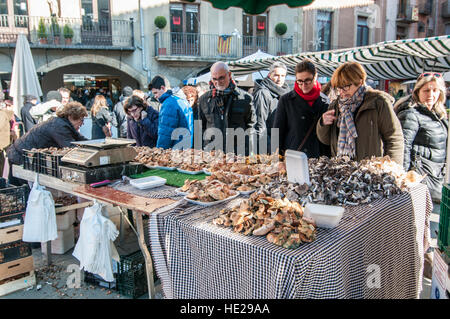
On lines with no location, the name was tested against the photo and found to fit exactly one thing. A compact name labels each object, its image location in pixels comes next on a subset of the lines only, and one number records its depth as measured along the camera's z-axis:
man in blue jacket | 4.27
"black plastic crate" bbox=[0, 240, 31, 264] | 3.08
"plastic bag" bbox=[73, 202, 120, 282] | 2.70
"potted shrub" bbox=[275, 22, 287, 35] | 16.58
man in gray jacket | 4.37
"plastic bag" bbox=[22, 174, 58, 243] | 3.16
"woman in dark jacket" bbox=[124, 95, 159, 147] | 4.47
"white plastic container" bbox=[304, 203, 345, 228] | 1.76
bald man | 3.92
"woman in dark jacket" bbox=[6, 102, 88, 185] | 3.67
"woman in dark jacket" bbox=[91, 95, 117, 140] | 6.79
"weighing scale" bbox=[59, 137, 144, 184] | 2.83
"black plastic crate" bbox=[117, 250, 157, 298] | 2.98
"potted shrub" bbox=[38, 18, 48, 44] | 13.73
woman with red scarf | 3.36
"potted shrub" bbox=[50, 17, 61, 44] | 13.98
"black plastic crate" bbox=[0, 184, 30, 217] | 3.11
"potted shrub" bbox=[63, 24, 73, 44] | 14.07
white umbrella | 6.70
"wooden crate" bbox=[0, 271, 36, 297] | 3.10
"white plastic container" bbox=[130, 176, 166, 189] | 2.65
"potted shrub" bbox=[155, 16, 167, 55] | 14.81
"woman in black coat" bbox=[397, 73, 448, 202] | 3.42
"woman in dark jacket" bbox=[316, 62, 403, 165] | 2.85
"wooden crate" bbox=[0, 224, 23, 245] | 3.05
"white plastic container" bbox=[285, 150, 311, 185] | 2.13
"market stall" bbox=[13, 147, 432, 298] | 1.59
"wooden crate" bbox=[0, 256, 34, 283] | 3.07
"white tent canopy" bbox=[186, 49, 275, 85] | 10.03
